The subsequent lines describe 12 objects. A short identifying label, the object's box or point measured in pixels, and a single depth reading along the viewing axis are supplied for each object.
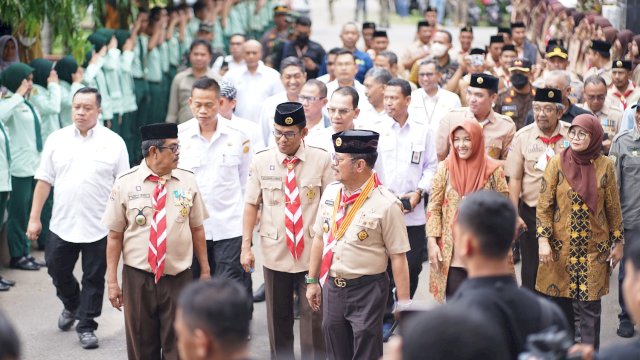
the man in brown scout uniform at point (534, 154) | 8.88
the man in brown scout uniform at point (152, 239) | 7.22
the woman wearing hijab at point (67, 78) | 12.05
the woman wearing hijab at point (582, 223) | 7.90
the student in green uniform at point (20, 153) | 10.85
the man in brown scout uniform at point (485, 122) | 9.14
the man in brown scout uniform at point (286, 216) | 7.73
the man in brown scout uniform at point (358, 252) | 6.83
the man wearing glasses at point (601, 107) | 10.58
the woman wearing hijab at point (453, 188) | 7.57
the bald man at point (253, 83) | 12.64
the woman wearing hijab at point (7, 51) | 12.16
